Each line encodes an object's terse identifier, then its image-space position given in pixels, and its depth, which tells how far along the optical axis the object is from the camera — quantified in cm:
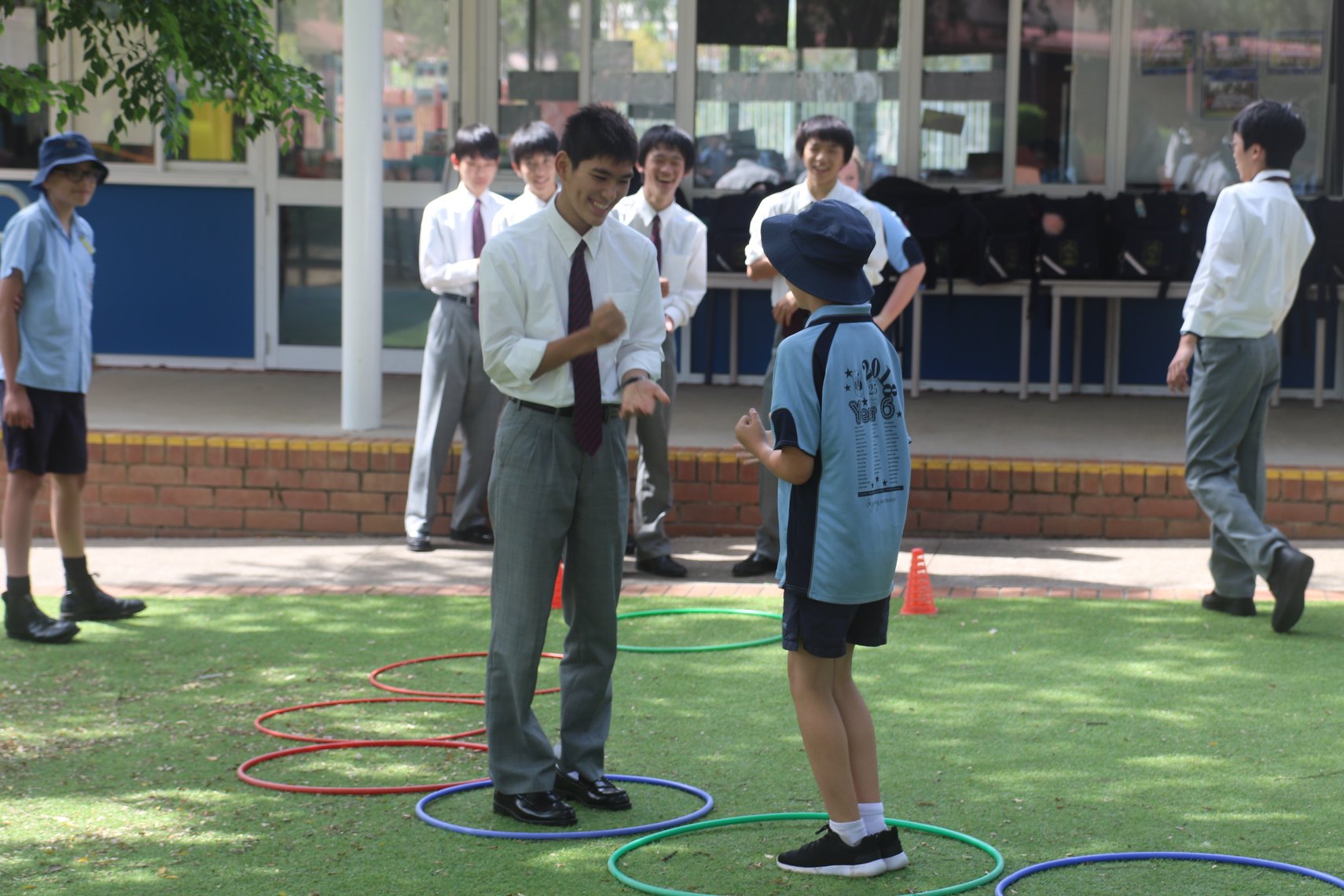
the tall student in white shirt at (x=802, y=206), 692
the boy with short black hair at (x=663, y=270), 738
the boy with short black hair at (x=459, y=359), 791
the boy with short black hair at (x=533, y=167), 750
